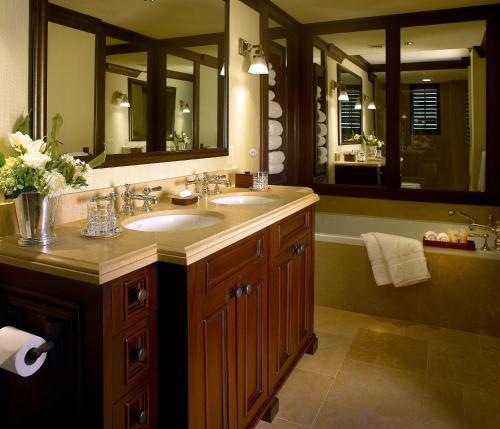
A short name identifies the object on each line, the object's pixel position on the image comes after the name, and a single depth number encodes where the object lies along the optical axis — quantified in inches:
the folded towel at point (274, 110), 141.6
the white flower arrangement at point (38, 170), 49.4
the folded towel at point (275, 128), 142.3
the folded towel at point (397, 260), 117.0
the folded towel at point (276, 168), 144.0
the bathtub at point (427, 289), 113.3
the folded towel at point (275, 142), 141.9
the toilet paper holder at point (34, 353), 46.2
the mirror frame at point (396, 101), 136.6
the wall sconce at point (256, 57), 110.8
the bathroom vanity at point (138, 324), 46.9
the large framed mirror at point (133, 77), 63.9
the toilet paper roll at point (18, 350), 45.1
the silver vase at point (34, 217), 51.3
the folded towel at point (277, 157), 143.2
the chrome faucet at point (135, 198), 71.9
